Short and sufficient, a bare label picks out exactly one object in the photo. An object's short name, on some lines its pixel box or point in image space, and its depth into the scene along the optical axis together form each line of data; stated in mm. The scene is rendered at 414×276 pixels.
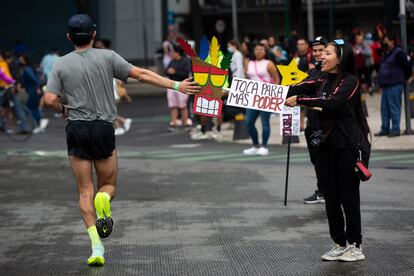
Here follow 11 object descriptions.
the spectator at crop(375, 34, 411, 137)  19281
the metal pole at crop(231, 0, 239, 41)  48062
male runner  8492
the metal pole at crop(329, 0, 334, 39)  43388
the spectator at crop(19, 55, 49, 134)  24156
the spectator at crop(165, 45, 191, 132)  21969
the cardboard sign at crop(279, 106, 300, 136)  12320
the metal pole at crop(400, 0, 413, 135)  19328
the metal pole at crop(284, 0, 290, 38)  46719
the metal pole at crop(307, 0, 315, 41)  36928
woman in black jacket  8469
